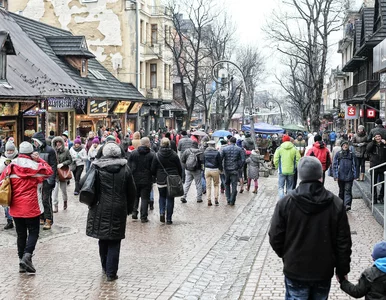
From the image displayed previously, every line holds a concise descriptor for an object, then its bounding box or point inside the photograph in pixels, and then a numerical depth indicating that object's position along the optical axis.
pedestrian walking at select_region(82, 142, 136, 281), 7.48
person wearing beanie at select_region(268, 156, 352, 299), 4.72
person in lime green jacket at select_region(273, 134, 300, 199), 13.84
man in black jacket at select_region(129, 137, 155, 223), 12.28
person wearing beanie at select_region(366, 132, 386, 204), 12.97
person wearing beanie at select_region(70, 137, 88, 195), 15.59
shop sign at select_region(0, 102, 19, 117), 20.81
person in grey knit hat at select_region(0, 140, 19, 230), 9.57
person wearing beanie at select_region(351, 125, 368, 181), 17.45
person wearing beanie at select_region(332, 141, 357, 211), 13.05
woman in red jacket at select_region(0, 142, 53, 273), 7.85
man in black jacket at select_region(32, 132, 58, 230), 10.97
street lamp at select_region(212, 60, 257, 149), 24.30
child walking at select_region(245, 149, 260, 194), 17.50
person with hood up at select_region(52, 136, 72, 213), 12.72
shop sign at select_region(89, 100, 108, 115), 29.58
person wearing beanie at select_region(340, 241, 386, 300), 4.61
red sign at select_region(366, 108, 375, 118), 30.48
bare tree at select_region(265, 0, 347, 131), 35.75
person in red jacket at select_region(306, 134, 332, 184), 14.11
